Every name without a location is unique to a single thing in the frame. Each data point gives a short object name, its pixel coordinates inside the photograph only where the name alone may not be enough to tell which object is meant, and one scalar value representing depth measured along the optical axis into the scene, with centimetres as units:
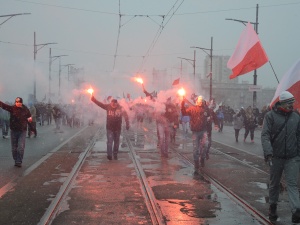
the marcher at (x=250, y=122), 2170
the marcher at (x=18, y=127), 1204
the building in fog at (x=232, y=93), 10806
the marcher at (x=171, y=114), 1482
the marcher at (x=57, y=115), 2802
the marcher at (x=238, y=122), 2191
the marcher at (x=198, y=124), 1170
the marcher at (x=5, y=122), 2189
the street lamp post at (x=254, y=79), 3061
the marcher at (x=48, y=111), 3524
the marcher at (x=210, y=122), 1258
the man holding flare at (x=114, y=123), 1362
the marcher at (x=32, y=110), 2230
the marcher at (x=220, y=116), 3021
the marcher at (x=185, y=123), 2224
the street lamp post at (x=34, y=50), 4112
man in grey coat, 661
